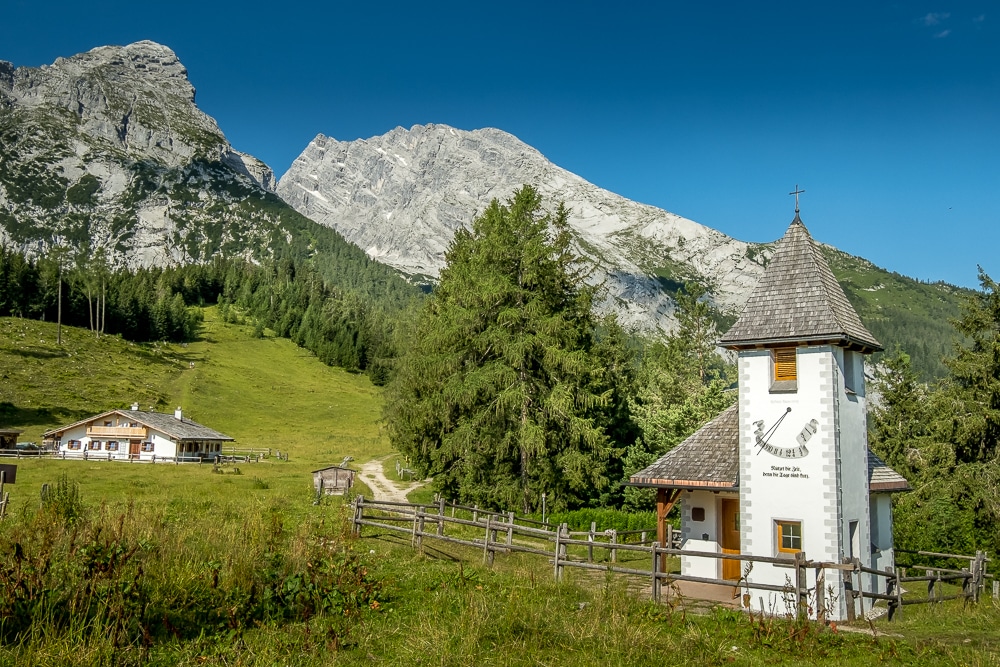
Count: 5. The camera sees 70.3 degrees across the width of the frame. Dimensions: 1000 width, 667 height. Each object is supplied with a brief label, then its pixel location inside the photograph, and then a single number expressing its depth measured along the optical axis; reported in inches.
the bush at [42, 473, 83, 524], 501.7
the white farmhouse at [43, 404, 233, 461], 2320.4
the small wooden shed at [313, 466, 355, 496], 1396.4
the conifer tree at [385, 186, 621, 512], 1229.1
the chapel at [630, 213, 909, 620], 700.7
